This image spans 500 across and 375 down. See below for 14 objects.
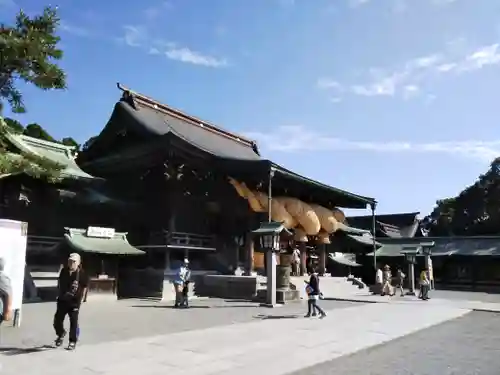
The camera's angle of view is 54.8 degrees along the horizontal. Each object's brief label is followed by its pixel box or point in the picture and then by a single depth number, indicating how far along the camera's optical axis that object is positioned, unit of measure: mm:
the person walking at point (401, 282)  28855
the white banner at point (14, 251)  10844
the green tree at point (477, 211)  53750
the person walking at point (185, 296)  17656
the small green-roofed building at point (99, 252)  18781
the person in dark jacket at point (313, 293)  15453
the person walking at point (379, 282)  29488
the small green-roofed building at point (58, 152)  21562
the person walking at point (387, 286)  28172
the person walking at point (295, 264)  27797
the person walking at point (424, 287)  25609
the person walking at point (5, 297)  6836
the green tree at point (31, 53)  9016
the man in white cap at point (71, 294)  8617
